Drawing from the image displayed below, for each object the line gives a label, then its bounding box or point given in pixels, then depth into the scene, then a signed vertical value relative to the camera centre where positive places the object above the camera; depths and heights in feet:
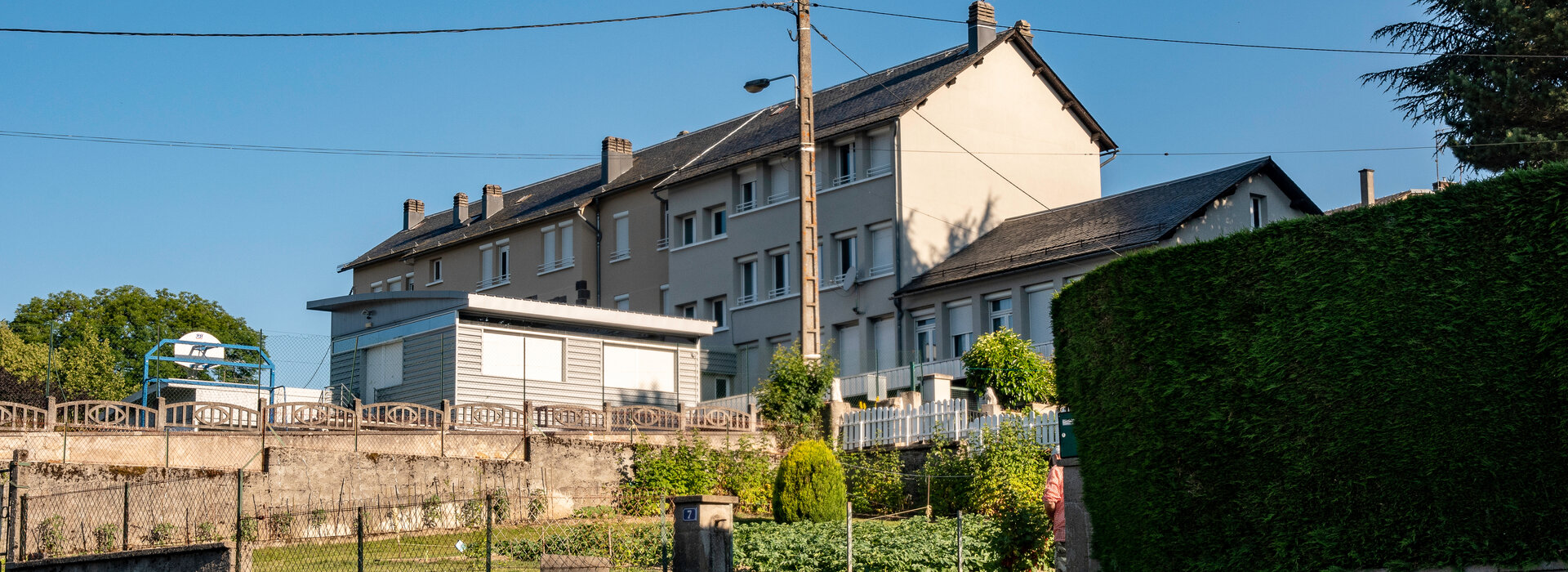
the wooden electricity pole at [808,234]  90.74 +13.81
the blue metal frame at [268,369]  105.70 +7.15
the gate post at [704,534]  49.44 -2.34
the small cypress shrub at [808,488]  78.89 -1.37
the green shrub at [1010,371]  94.79 +5.52
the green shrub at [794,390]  94.48 +4.56
